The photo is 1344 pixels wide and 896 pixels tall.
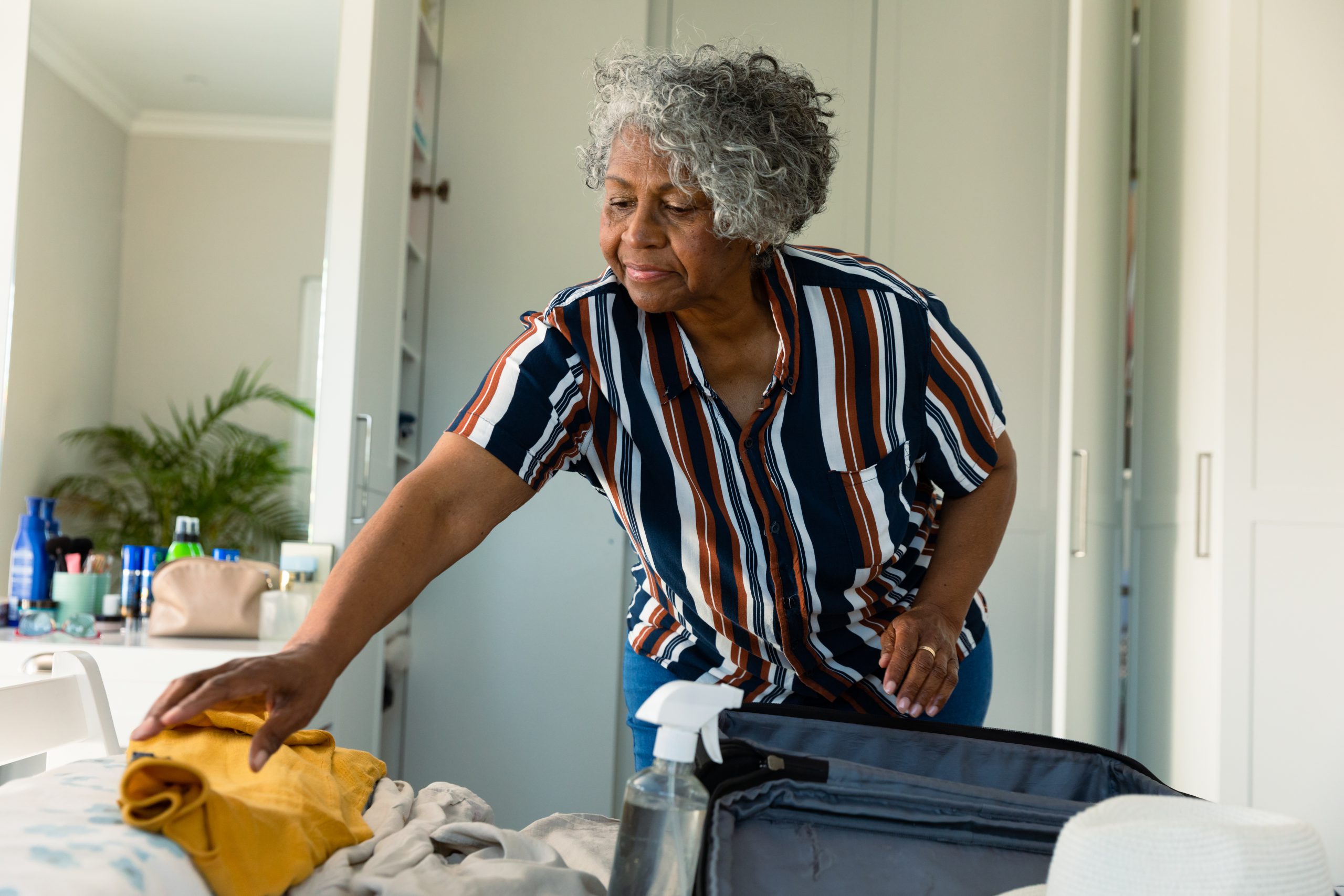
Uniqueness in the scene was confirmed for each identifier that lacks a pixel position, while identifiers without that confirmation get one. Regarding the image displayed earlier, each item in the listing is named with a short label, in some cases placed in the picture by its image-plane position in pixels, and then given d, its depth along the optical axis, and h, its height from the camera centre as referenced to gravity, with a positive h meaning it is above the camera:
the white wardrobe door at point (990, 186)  3.04 +0.90
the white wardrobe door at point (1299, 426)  2.40 +0.23
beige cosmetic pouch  2.25 -0.23
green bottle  2.46 -0.12
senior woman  1.07 +0.08
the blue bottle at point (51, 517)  2.46 -0.08
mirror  2.51 +0.49
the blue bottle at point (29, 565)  2.39 -0.18
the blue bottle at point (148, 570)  2.46 -0.19
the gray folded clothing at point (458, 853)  0.76 -0.27
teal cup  2.41 -0.24
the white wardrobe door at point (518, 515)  2.95 -0.03
